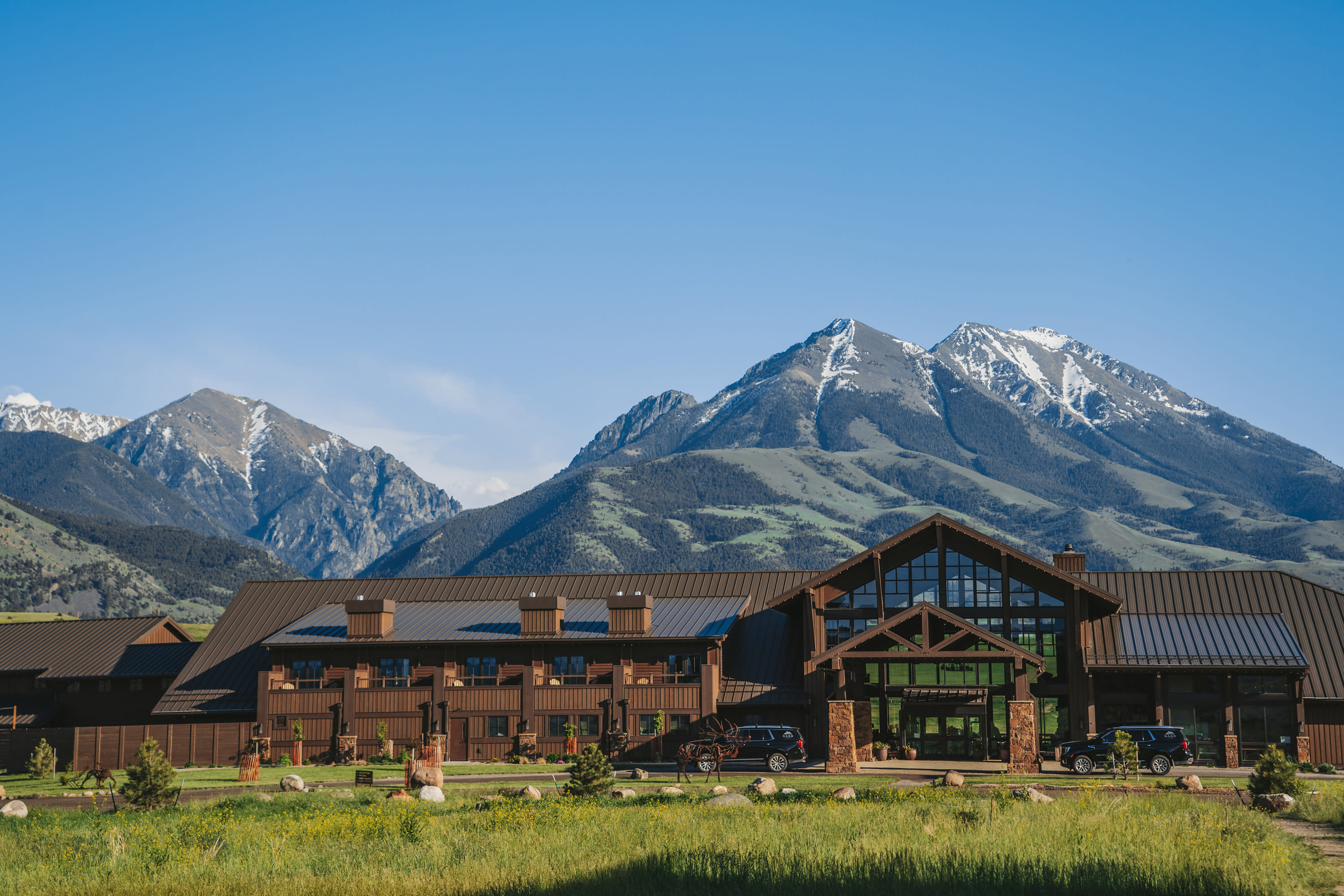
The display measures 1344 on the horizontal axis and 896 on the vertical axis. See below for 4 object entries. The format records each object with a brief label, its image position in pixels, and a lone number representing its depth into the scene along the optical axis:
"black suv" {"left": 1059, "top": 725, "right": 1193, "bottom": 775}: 48.47
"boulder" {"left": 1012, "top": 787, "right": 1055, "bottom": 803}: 34.94
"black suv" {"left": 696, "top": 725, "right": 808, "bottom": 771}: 51.69
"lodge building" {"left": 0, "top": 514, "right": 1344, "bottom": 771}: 55.78
